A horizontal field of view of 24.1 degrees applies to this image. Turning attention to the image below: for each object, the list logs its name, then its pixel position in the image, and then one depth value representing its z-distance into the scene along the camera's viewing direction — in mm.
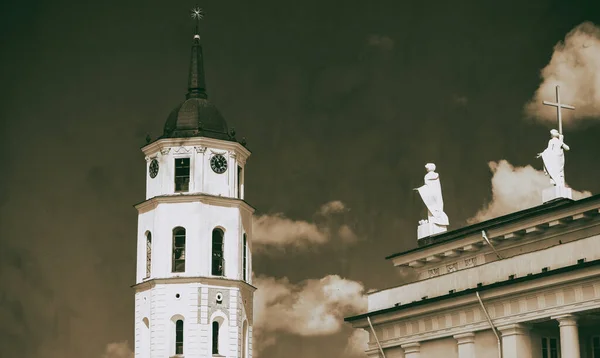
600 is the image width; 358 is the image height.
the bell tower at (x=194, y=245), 86000
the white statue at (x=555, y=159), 56841
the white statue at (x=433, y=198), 63531
